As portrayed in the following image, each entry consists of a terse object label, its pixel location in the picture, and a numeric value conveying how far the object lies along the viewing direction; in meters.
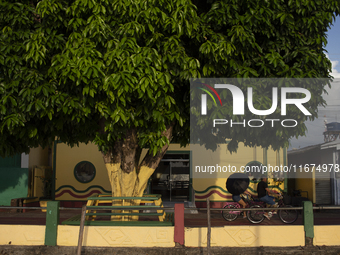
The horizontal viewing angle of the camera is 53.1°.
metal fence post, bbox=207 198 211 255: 8.06
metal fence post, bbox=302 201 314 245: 8.93
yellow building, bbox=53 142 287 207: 17.64
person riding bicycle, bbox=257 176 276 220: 12.11
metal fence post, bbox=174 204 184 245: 8.77
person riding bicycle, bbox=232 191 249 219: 12.44
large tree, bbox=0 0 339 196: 7.70
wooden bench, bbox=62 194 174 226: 9.09
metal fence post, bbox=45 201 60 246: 8.84
